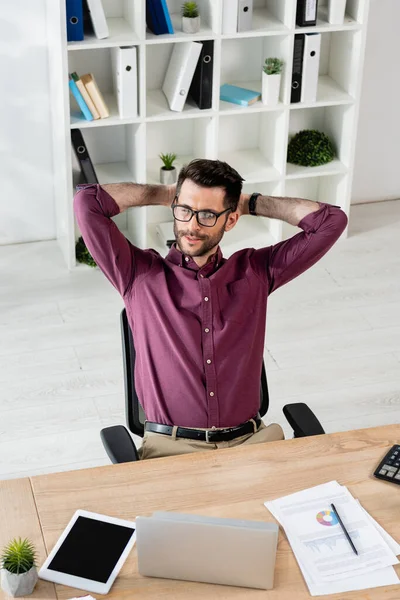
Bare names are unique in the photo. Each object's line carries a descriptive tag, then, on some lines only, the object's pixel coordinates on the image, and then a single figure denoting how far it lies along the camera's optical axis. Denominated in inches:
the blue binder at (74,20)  162.1
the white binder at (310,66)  179.0
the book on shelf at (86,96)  171.0
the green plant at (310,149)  194.5
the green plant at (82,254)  185.6
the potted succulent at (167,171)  187.6
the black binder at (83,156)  177.6
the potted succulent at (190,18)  170.6
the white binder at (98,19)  163.2
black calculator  89.0
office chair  97.3
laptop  74.6
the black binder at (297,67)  179.8
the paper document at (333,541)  78.6
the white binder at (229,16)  170.9
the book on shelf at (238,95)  183.5
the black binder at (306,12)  175.6
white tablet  77.4
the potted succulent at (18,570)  74.6
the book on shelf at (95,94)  171.3
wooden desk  77.9
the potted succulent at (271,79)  180.2
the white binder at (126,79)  169.9
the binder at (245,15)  172.2
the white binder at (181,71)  173.3
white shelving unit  173.0
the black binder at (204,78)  174.1
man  103.5
